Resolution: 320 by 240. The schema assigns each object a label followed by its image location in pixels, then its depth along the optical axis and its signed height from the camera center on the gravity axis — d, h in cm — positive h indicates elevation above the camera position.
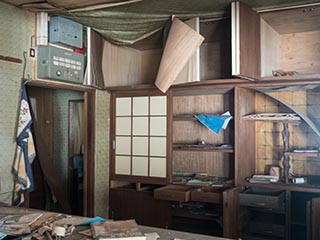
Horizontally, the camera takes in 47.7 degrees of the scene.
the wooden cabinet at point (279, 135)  362 +2
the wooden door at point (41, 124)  500 +18
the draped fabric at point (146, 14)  319 +116
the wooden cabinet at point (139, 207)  397 -80
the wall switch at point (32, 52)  333 +78
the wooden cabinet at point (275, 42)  327 +97
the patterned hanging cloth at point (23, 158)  318 -19
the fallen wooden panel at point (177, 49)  354 +87
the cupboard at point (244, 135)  340 +2
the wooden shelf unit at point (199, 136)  407 +1
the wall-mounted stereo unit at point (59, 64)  337 +70
